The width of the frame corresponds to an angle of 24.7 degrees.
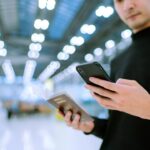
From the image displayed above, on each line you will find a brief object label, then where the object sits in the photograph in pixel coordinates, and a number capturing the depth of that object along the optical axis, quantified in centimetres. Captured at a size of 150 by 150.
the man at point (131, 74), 157
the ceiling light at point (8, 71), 1921
